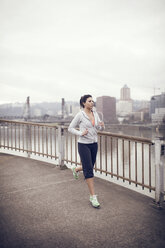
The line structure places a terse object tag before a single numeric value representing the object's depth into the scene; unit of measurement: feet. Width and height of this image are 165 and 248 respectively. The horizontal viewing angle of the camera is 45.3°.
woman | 10.01
